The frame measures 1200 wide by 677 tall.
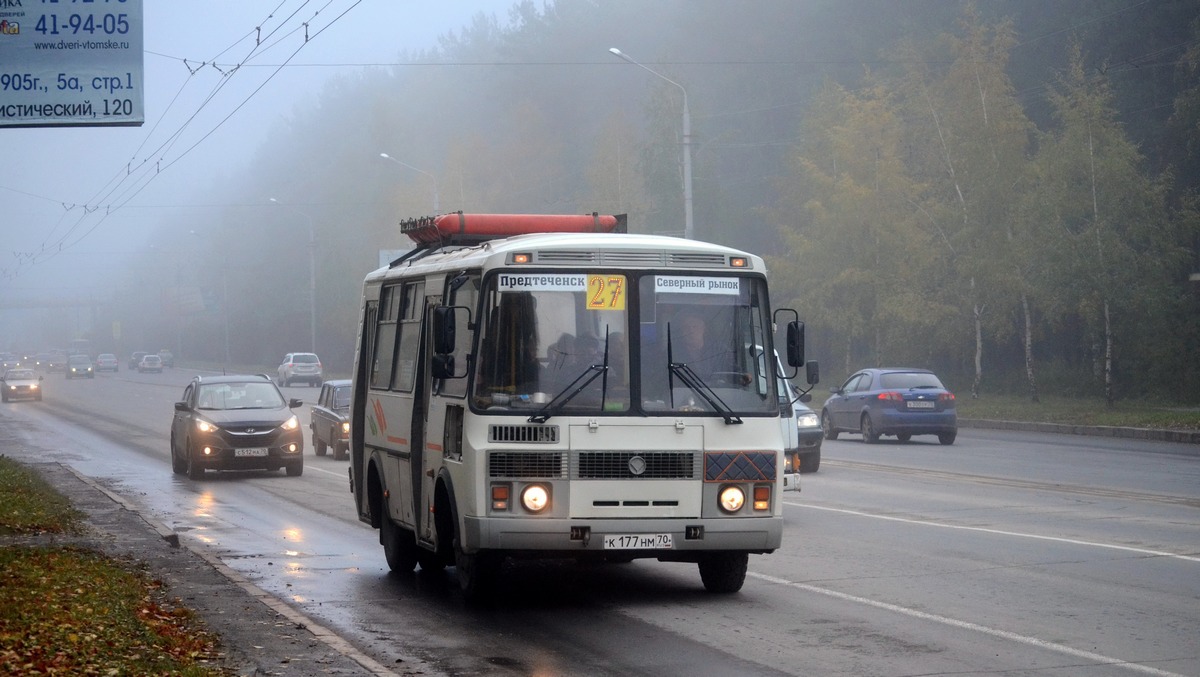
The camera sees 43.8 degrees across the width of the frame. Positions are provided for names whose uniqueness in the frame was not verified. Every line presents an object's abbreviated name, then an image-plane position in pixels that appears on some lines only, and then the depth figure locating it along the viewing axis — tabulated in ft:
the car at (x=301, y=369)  246.47
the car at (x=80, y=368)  323.57
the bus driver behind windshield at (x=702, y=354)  34.35
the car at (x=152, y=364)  356.14
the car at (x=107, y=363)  379.76
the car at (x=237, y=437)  78.43
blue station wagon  99.66
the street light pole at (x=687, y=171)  136.56
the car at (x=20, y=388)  204.33
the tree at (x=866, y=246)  158.61
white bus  33.06
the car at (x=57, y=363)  389.80
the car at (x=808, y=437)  73.36
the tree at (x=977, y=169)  147.13
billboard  50.19
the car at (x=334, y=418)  93.45
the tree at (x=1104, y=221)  126.82
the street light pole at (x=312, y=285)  275.39
